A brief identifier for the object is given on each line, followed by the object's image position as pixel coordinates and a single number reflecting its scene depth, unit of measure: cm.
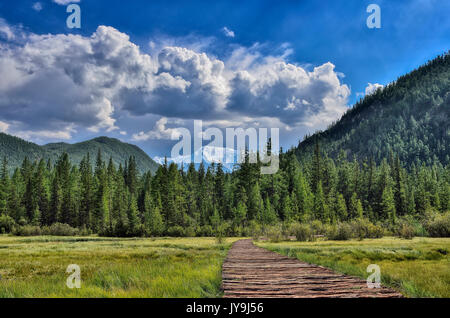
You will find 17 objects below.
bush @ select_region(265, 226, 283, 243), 4525
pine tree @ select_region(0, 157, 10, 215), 8607
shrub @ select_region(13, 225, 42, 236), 7138
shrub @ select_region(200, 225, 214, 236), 7188
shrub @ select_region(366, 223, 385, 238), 5175
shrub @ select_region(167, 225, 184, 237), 7325
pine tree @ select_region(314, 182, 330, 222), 8144
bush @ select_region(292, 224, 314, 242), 4562
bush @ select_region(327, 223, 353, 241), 4850
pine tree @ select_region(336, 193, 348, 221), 8519
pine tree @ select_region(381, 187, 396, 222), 8594
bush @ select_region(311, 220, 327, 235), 5306
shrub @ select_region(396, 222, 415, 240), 4656
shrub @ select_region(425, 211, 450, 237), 4378
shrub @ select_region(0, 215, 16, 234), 7650
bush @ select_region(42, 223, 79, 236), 7488
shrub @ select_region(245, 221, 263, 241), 5809
